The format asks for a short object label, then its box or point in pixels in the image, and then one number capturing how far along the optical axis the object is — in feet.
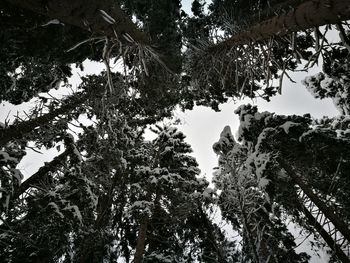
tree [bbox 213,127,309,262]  24.00
